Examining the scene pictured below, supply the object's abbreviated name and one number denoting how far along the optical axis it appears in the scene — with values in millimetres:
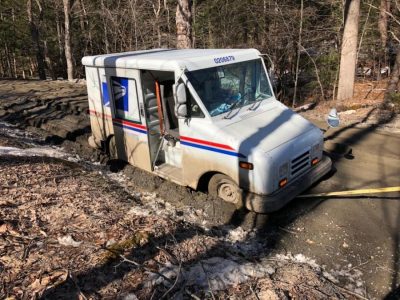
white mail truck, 5715
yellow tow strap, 6680
